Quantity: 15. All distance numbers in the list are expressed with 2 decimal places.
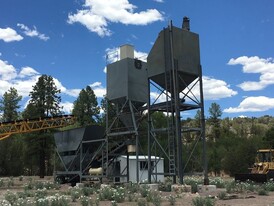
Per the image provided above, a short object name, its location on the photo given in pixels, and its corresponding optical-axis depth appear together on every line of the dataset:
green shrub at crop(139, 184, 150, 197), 19.48
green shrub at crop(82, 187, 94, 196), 21.77
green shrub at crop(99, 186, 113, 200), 18.16
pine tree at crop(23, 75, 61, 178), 51.03
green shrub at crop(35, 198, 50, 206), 13.52
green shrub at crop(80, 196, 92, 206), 14.51
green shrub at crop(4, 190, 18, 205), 17.46
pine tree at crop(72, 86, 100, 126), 61.66
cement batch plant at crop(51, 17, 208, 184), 25.31
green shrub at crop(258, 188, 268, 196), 20.38
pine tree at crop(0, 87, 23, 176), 63.84
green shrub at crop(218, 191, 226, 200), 18.06
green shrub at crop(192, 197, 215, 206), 13.77
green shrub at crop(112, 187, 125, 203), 17.00
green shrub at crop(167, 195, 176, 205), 15.71
